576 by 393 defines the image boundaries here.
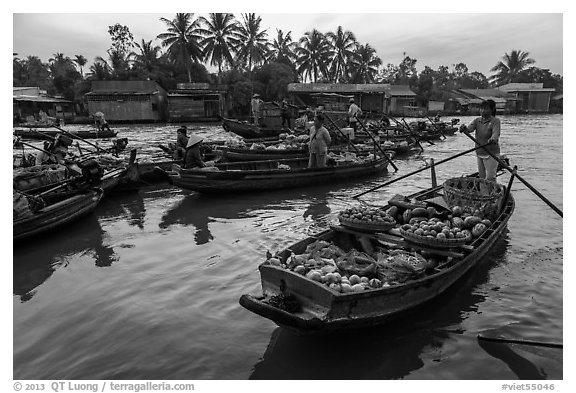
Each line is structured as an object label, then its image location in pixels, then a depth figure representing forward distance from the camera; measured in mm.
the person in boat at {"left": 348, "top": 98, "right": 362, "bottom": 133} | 17438
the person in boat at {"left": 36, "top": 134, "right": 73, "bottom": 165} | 9508
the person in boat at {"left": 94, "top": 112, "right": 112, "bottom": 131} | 22606
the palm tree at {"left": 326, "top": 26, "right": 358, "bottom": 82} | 43125
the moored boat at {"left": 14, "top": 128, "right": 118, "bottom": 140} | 21495
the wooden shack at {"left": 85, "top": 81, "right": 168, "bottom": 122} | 33594
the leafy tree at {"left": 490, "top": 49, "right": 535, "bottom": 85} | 57906
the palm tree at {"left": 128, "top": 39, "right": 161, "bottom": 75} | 39344
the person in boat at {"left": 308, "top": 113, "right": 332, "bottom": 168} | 9961
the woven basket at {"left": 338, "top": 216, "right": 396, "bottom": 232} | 4988
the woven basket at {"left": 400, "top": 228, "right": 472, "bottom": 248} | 4457
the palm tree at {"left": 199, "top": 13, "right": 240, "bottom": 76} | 37469
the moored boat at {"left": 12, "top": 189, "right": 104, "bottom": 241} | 6449
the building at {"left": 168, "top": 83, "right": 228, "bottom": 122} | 34406
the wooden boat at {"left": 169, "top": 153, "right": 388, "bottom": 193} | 9281
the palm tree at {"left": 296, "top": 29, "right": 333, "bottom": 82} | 42000
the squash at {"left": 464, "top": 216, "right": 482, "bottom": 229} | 5395
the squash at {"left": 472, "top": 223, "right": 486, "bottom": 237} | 5125
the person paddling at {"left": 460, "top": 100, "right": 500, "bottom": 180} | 6805
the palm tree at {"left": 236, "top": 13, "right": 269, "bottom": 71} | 38156
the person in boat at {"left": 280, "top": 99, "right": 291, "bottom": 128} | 20031
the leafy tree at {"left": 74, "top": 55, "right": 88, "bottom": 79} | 42969
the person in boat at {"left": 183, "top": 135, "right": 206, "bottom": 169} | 9441
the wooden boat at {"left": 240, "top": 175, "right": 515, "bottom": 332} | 3424
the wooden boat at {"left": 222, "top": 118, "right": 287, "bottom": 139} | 19438
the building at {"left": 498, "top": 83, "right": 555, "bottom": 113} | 48281
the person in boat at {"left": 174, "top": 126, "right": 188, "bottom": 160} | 11438
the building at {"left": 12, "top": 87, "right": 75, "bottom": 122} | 32188
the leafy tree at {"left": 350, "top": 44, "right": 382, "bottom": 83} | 45844
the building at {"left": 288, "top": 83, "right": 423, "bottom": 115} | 35938
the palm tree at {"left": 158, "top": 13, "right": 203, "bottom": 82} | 36594
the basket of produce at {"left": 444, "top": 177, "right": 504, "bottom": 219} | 5955
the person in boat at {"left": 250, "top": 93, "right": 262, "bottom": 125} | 20219
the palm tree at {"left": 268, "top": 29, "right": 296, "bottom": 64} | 42981
